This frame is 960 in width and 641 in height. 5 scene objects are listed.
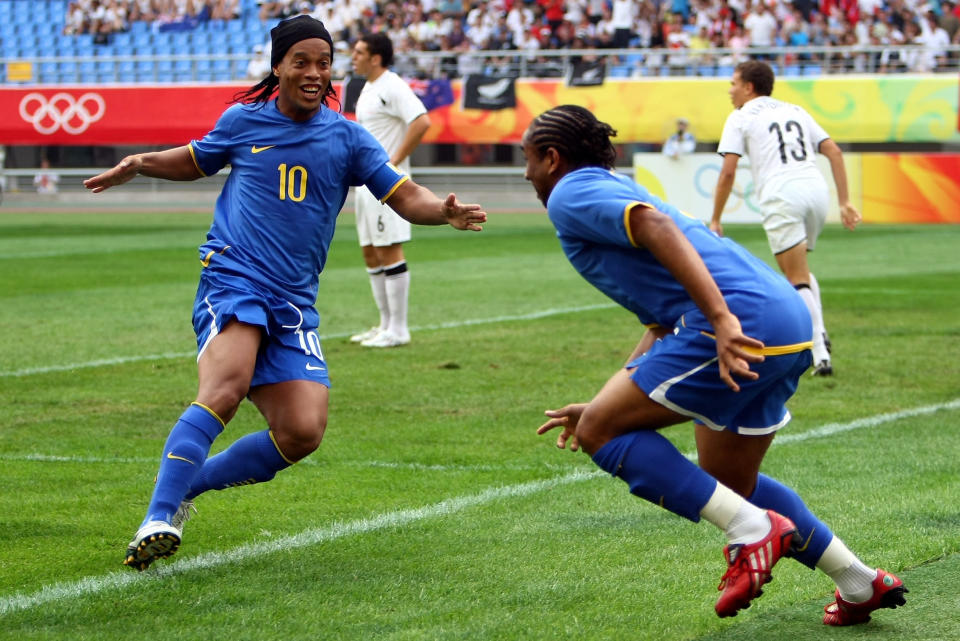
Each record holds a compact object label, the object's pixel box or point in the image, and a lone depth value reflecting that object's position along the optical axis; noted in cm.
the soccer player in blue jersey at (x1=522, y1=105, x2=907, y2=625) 727
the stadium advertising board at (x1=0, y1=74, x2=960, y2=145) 5247
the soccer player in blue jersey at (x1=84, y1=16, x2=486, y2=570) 935
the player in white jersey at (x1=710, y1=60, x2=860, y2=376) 1842
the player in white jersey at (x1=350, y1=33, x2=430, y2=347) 2114
